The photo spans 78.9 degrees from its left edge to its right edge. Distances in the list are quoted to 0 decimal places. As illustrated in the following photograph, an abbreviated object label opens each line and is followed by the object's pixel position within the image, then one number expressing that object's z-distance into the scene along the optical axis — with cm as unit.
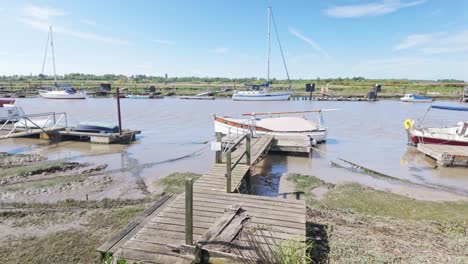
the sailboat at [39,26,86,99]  4500
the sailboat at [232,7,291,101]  4661
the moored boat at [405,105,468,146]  1280
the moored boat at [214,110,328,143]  1419
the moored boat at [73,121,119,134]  1517
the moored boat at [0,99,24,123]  1775
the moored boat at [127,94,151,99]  5012
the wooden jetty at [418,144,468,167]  1075
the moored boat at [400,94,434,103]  4462
